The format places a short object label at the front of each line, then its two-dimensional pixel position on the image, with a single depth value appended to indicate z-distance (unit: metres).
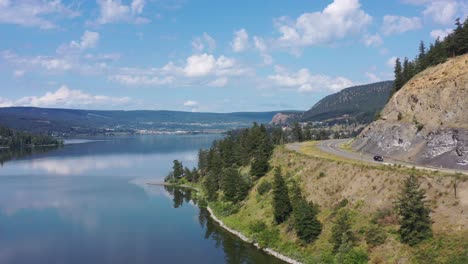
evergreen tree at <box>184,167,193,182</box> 127.88
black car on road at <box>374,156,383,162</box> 71.08
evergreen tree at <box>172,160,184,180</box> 130.38
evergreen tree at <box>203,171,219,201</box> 95.43
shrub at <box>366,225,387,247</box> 48.75
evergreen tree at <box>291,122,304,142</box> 153.00
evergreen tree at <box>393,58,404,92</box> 107.69
